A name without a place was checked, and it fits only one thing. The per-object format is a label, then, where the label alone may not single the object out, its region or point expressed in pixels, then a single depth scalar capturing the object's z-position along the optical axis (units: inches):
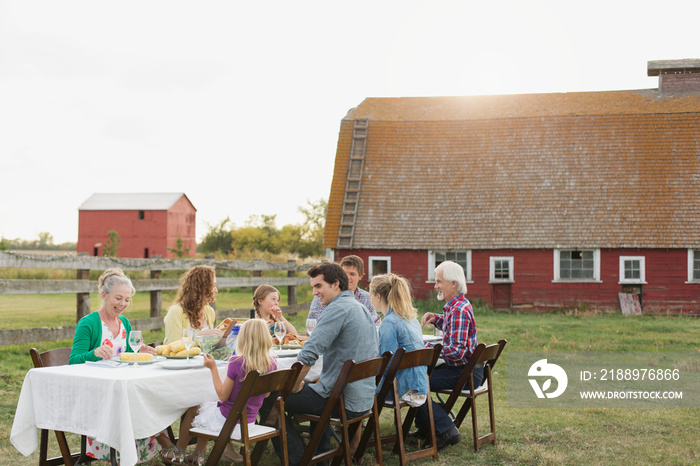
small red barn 1969.7
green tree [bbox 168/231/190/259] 1224.2
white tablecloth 177.0
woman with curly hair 261.1
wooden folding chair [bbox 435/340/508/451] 243.0
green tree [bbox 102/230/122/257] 1806.6
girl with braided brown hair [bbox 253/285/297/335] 272.2
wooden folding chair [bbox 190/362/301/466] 179.8
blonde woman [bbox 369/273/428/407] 244.1
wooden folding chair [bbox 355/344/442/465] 221.9
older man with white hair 253.3
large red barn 836.0
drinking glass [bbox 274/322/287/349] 236.2
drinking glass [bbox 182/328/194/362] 213.9
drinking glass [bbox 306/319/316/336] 243.1
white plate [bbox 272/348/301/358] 230.1
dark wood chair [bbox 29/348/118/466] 201.9
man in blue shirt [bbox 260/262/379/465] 210.7
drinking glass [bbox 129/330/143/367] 198.7
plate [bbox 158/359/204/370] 195.9
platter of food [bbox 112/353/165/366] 204.5
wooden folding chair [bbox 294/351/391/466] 201.6
